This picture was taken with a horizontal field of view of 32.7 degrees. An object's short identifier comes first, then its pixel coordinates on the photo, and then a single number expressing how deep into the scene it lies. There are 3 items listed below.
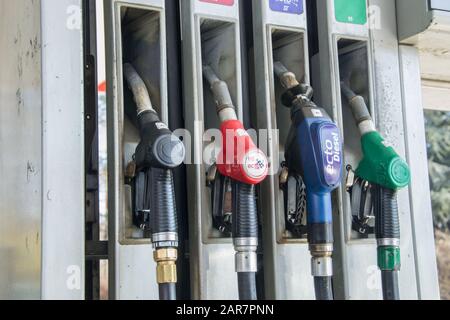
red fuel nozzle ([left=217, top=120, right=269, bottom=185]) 1.30
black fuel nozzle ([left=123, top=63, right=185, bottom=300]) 1.25
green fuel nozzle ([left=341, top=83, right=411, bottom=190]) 1.43
